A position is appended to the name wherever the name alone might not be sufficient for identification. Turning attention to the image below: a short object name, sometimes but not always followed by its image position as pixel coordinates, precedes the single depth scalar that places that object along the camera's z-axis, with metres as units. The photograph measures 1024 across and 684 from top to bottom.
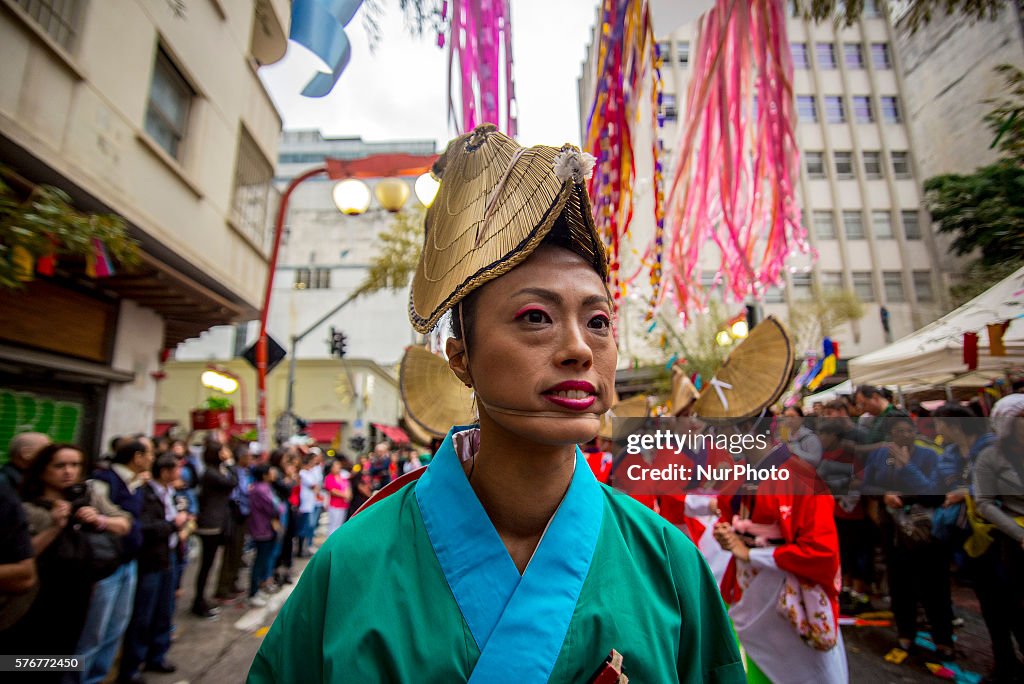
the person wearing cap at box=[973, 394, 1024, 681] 3.32
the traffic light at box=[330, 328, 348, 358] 13.95
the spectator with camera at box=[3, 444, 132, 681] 3.00
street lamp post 6.02
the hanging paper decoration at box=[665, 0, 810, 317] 3.20
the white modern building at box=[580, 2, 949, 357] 24.19
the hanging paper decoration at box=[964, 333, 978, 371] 4.10
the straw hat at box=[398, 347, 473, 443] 3.09
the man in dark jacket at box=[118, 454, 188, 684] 4.20
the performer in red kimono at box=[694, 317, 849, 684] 2.81
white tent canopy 4.03
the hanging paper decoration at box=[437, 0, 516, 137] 2.32
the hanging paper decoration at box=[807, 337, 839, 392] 5.30
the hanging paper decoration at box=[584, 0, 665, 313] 2.59
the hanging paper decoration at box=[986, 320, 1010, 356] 3.78
